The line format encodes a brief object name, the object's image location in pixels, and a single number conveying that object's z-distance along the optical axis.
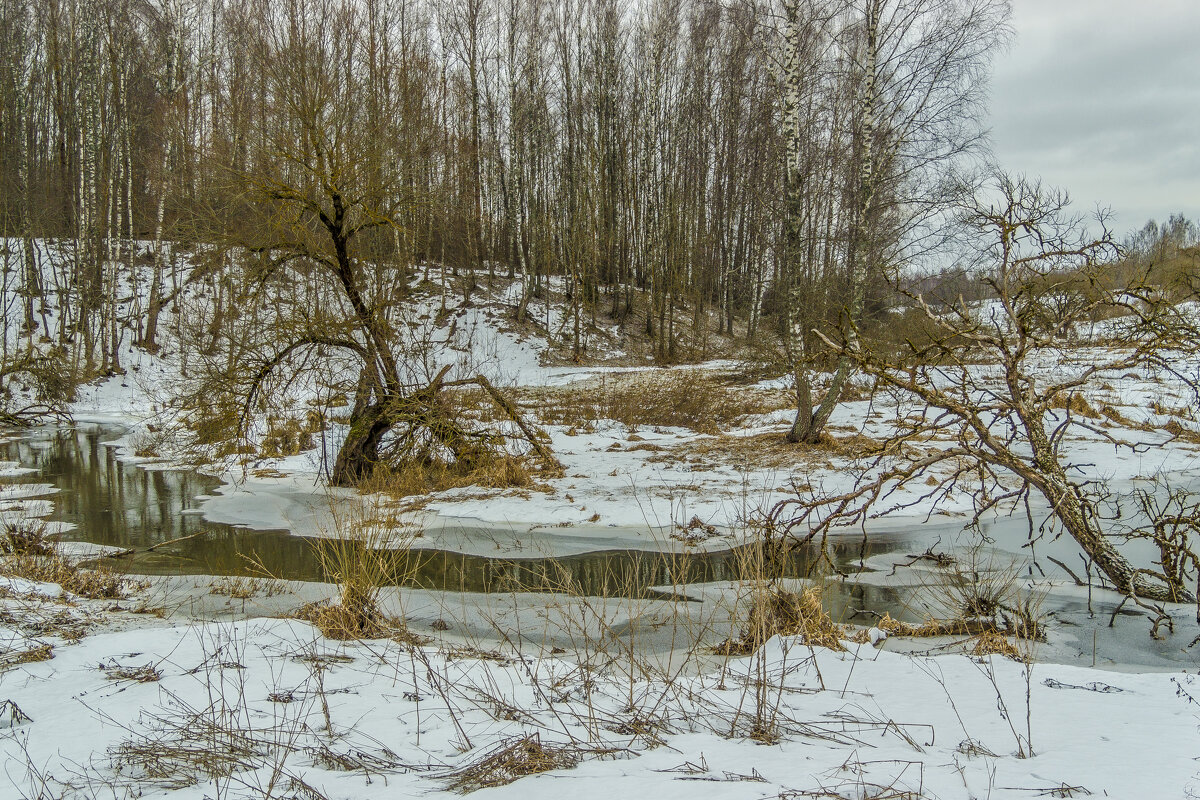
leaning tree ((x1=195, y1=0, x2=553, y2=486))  9.48
